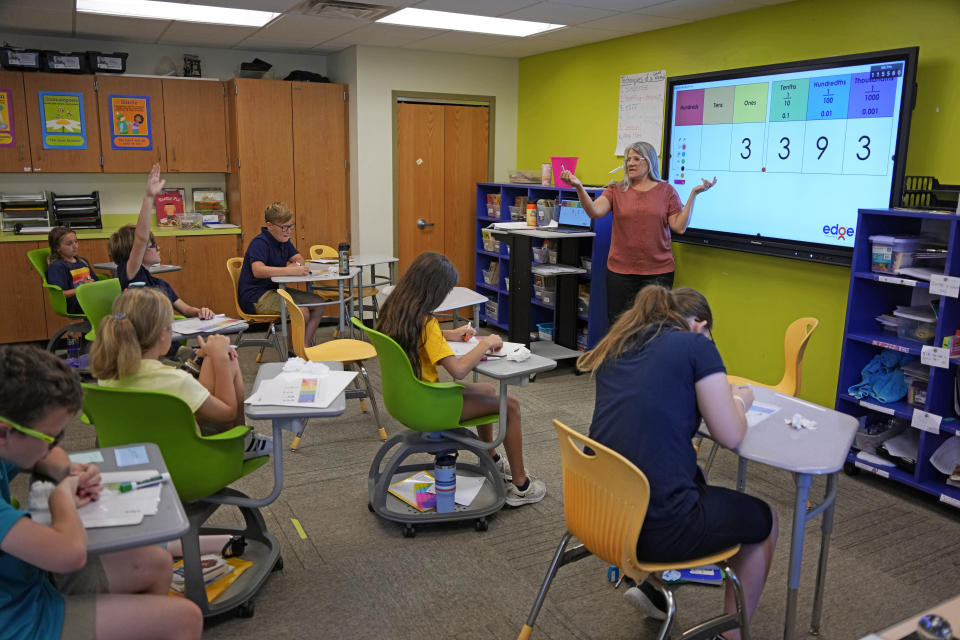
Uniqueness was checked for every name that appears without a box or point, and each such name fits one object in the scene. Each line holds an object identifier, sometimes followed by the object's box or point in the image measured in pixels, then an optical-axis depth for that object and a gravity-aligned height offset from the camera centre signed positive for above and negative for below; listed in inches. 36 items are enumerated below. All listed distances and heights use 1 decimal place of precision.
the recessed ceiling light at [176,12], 208.5 +45.5
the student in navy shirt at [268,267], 207.3 -26.1
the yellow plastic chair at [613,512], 76.7 -36.1
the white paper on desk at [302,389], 98.8 -29.7
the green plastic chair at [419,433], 118.4 -43.5
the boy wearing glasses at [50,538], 59.6 -29.2
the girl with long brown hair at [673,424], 81.4 -27.2
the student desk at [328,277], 192.5 -29.8
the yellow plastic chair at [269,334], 206.7 -45.5
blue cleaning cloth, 148.3 -39.5
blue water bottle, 126.2 -51.0
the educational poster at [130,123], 260.8 +16.3
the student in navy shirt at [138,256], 173.9 -20.2
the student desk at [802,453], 84.2 -31.3
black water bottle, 208.8 -23.6
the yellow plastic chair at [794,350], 134.9 -31.1
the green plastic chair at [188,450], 88.4 -34.7
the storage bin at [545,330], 245.0 -50.3
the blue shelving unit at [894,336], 135.7 -30.3
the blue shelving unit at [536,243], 223.1 -30.7
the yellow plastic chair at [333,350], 160.9 -39.8
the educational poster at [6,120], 243.8 +15.8
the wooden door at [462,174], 290.5 +0.3
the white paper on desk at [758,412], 96.3 -30.7
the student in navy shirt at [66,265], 215.2 -27.7
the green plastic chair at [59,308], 214.8 -39.5
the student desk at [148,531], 63.1 -31.0
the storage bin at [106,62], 253.1 +36.4
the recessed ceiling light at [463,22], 217.2 +45.3
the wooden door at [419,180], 282.0 -2.3
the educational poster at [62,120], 250.5 +16.6
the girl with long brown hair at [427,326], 120.3 -24.4
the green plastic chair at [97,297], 159.3 -27.3
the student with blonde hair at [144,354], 93.6 -23.1
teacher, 196.7 -10.7
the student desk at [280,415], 95.4 -30.8
